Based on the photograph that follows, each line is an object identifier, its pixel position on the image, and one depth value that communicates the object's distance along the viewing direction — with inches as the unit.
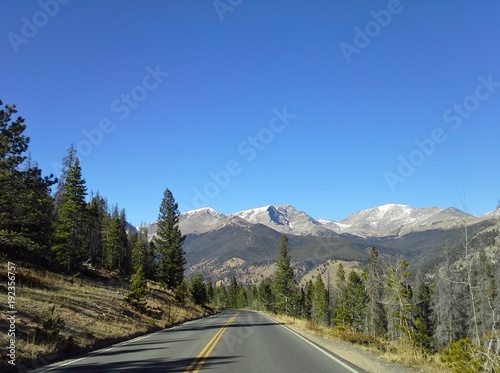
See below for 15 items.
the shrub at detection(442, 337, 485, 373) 368.2
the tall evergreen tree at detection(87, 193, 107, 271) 2819.6
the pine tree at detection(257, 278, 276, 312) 4414.4
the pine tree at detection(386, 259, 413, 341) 1219.2
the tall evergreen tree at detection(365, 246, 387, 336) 2365.9
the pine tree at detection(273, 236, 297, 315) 3070.9
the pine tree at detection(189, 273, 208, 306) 2760.8
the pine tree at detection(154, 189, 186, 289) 2394.2
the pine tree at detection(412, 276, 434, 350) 2322.1
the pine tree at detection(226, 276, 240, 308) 6102.4
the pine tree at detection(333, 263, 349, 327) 2343.8
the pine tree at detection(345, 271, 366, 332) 3176.7
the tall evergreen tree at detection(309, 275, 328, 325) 3612.2
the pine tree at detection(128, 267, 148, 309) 1305.4
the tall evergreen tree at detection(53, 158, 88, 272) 1721.2
